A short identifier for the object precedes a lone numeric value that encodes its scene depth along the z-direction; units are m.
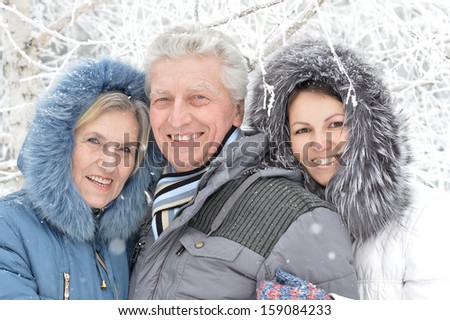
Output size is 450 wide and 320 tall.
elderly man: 2.54
